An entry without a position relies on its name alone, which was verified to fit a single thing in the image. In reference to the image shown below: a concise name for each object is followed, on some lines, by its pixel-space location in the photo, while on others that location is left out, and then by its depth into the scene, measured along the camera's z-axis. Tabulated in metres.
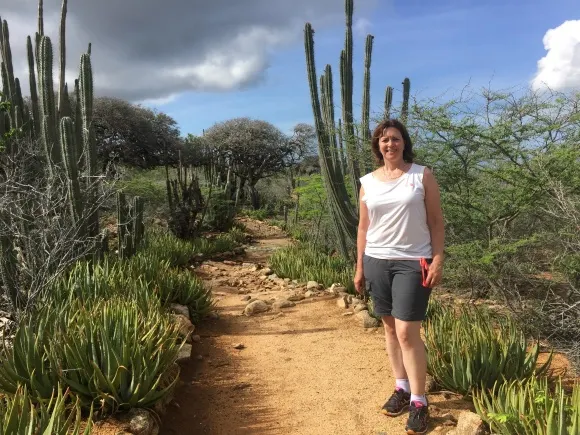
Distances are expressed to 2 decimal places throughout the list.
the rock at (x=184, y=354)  4.08
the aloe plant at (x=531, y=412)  2.10
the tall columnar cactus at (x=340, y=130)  7.03
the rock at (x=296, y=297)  6.60
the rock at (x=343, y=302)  6.03
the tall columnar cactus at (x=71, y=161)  5.78
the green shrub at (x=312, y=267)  7.14
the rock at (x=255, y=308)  5.99
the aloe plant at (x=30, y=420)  2.07
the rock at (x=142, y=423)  2.75
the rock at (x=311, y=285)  7.09
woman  2.63
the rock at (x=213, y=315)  5.75
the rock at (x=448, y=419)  2.89
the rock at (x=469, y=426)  2.61
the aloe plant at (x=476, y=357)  3.25
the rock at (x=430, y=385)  3.46
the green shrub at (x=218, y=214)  14.08
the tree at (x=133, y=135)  18.05
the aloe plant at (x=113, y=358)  2.86
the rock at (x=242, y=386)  3.76
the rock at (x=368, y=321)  5.29
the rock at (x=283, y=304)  6.25
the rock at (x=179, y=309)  5.19
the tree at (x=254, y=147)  23.75
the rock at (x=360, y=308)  5.75
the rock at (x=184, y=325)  4.46
